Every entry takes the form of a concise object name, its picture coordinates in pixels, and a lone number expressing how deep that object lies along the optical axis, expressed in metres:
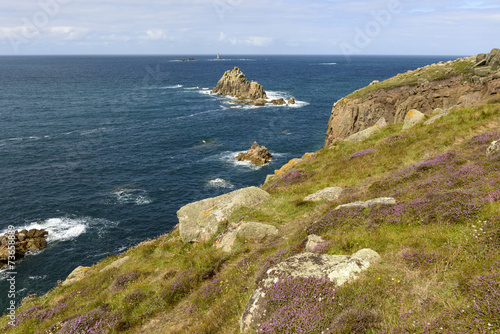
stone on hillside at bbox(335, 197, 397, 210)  13.15
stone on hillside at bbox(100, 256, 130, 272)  21.11
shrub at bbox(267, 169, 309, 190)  25.27
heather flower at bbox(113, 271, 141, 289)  16.19
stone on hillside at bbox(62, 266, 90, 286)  22.41
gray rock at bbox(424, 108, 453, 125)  29.05
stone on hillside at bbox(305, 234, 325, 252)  11.04
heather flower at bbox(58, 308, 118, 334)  11.45
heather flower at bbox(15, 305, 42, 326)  15.92
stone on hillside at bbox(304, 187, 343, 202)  18.08
